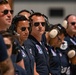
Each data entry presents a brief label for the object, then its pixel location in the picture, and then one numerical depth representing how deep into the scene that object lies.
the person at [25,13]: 14.04
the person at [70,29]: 15.59
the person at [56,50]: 13.90
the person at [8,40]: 9.09
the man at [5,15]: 11.12
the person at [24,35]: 11.81
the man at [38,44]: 12.85
